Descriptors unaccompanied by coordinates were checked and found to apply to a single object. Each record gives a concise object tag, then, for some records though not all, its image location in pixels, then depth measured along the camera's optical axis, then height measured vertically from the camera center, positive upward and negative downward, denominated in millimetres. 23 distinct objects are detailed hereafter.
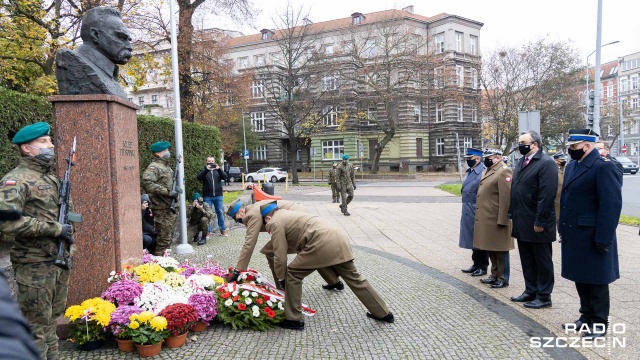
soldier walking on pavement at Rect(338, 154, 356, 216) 15891 -803
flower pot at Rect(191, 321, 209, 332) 4824 -1661
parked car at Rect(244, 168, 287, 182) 44716 -1256
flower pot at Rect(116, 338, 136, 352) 4320 -1645
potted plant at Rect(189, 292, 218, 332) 4801 -1480
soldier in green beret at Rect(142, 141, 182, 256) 7895 -460
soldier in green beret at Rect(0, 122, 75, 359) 3664 -494
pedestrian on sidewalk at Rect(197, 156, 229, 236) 10945 -400
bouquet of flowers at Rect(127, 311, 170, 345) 4238 -1476
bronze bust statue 5539 +1366
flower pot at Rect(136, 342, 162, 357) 4223 -1647
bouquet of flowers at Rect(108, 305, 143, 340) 4312 -1431
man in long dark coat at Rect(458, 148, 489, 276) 7371 -856
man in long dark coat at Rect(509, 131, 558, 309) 5551 -737
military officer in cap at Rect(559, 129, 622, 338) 4594 -744
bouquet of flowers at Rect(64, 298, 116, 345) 4367 -1415
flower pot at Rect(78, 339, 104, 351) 4414 -1663
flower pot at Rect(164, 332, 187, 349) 4418 -1651
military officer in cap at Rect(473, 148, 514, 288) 6535 -861
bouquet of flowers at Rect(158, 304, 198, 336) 4395 -1438
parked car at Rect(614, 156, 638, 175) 41034 -1359
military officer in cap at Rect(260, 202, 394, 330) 4902 -979
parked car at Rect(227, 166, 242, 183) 45131 -1036
